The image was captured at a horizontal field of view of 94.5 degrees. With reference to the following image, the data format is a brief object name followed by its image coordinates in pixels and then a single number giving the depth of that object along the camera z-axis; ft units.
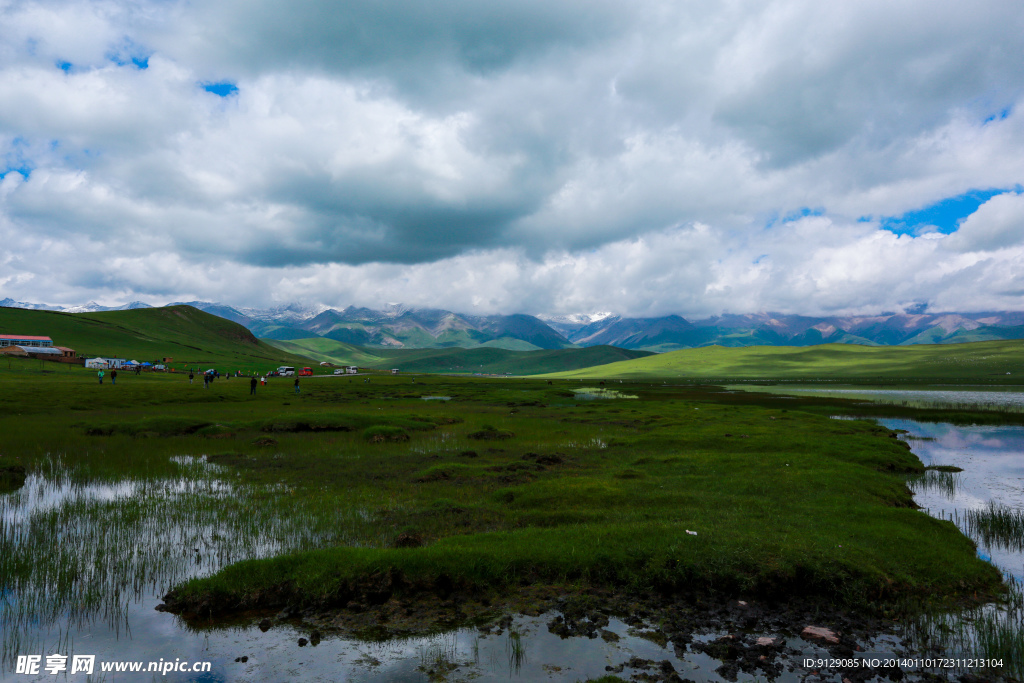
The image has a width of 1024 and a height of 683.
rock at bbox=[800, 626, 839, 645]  36.14
